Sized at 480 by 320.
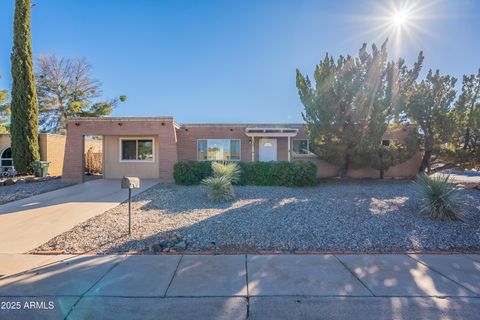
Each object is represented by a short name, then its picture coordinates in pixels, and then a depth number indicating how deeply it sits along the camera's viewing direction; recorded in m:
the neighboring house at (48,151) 15.35
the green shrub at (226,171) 8.59
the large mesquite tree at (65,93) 23.02
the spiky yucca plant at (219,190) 7.63
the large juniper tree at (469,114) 11.09
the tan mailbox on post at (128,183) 4.91
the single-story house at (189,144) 12.62
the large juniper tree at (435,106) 11.03
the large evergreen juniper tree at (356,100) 10.51
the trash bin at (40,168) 13.69
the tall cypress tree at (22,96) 14.07
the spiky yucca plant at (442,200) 5.82
